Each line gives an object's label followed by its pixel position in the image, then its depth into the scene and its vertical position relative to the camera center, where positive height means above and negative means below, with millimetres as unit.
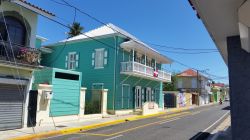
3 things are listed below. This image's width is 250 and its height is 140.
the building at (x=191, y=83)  47875 +1068
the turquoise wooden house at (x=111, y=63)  18469 +2491
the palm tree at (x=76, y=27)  33208 +10892
